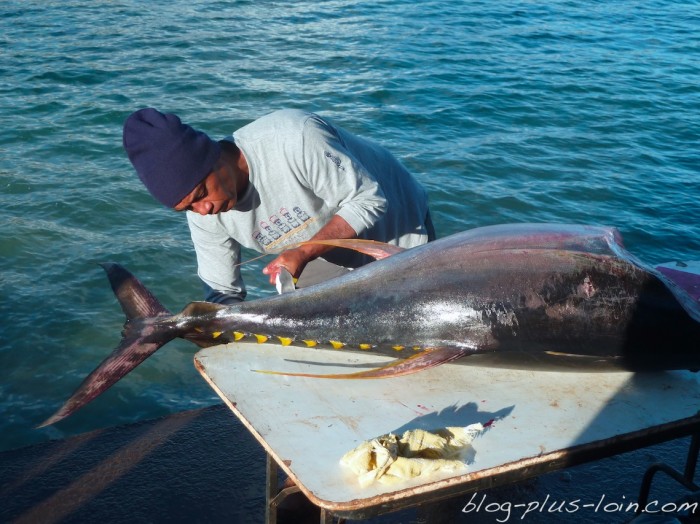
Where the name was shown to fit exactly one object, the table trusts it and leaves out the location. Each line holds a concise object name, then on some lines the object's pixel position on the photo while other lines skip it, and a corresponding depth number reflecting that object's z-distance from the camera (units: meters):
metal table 2.58
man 3.42
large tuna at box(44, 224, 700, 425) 3.24
